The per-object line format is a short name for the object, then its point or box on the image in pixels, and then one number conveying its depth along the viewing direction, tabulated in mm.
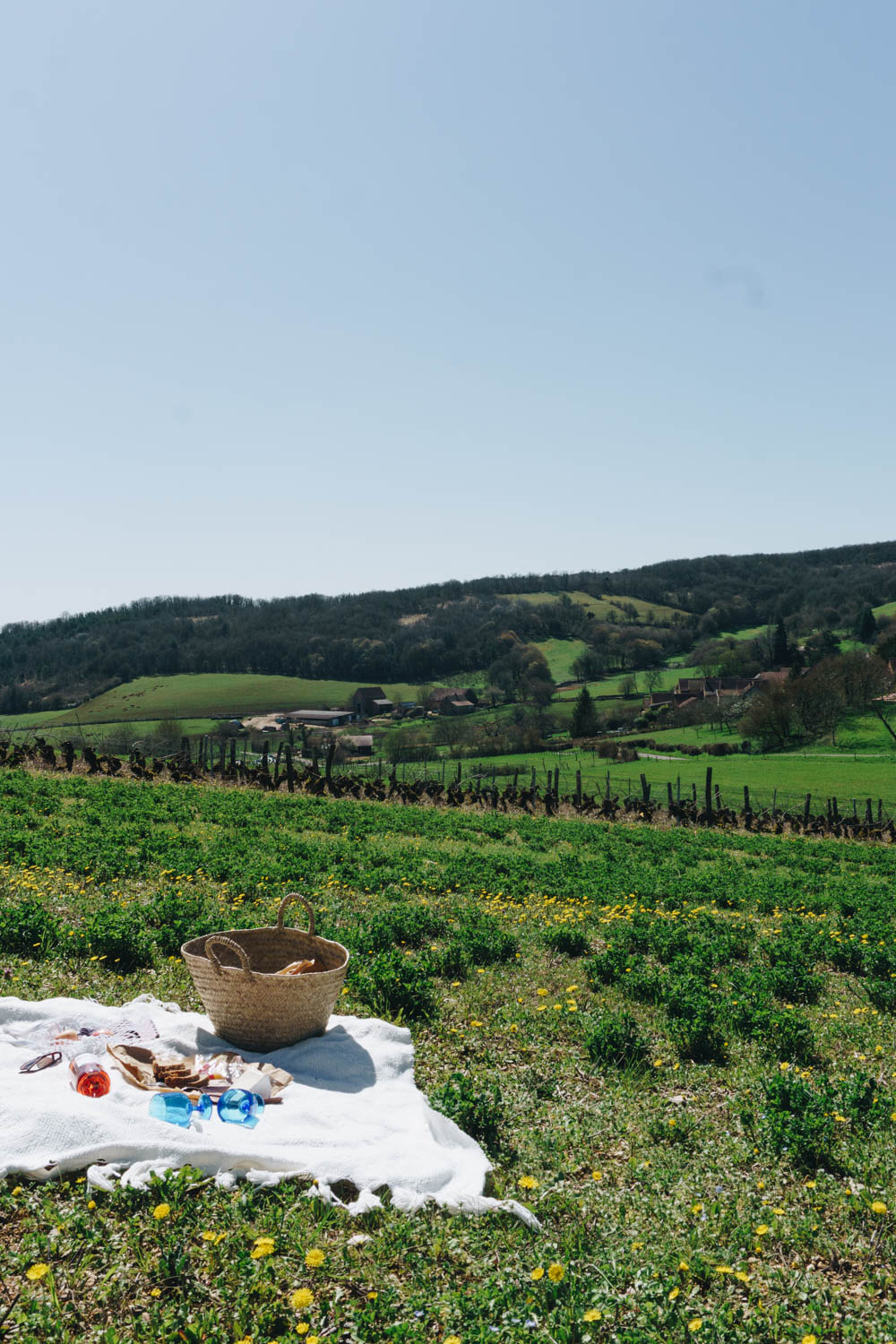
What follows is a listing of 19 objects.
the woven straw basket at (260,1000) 5730
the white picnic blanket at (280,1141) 4133
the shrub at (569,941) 9273
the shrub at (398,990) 6923
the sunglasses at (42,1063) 4922
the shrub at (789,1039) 6621
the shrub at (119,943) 7453
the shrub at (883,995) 8078
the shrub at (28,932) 7586
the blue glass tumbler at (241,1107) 4738
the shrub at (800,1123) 4914
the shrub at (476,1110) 4973
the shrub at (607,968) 8188
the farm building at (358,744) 73125
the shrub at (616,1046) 6281
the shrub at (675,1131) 5195
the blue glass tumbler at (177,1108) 4598
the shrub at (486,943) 8695
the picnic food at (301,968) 6465
